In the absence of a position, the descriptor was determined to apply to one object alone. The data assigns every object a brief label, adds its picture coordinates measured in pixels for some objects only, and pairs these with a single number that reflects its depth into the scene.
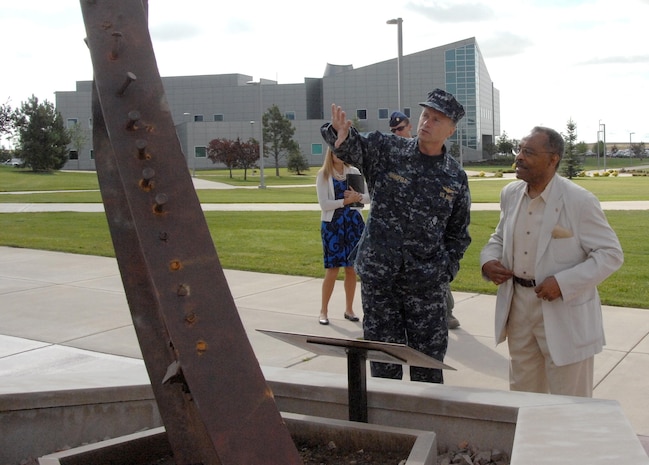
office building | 87.38
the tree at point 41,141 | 62.88
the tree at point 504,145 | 93.81
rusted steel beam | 2.13
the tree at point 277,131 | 67.44
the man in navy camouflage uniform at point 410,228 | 3.84
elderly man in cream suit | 3.67
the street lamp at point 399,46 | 20.75
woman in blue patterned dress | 6.96
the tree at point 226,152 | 61.44
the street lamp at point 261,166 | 41.46
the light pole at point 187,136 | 85.36
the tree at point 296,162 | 67.81
